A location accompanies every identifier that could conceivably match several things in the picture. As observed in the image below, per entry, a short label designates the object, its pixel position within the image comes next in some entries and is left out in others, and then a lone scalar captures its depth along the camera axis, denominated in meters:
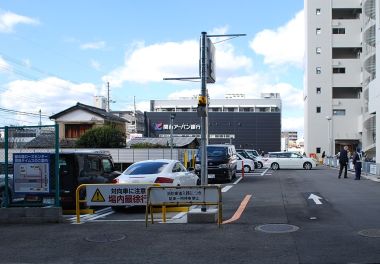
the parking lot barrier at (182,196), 11.09
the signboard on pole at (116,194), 11.83
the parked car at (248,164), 35.86
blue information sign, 11.66
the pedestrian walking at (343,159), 26.84
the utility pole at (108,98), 85.57
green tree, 51.62
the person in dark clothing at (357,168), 25.11
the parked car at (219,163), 24.92
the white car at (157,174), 13.99
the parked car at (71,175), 11.84
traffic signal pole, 11.73
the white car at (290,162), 40.44
